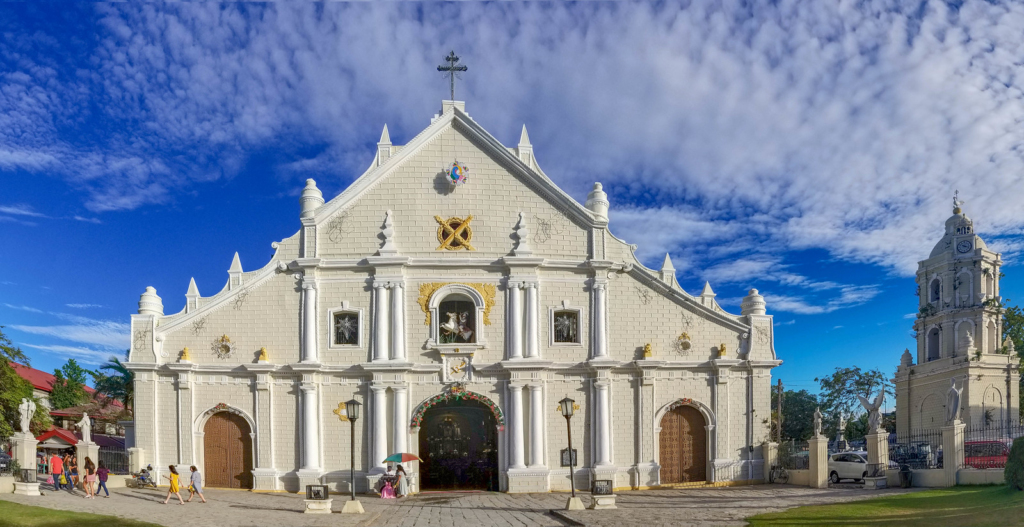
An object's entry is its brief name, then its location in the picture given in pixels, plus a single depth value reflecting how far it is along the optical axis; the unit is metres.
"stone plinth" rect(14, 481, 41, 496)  24.83
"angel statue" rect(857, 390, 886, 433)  27.53
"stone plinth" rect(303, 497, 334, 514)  22.75
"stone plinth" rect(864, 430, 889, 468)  27.16
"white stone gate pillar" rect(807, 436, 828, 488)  27.89
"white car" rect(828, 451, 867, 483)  30.09
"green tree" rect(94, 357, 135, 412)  50.15
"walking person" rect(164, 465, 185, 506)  24.10
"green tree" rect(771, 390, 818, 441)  62.94
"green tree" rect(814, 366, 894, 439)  62.44
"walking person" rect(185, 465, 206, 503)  24.88
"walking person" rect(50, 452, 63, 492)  26.38
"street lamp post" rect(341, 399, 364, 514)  22.69
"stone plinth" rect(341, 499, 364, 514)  22.67
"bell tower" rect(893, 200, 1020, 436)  47.88
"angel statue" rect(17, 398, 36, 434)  27.19
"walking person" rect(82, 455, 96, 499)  25.02
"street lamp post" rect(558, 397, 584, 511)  22.92
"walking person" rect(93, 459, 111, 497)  25.33
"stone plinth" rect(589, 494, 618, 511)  23.05
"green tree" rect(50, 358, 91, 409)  58.81
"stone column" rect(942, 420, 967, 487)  24.50
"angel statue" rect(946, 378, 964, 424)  25.59
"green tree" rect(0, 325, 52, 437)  38.54
